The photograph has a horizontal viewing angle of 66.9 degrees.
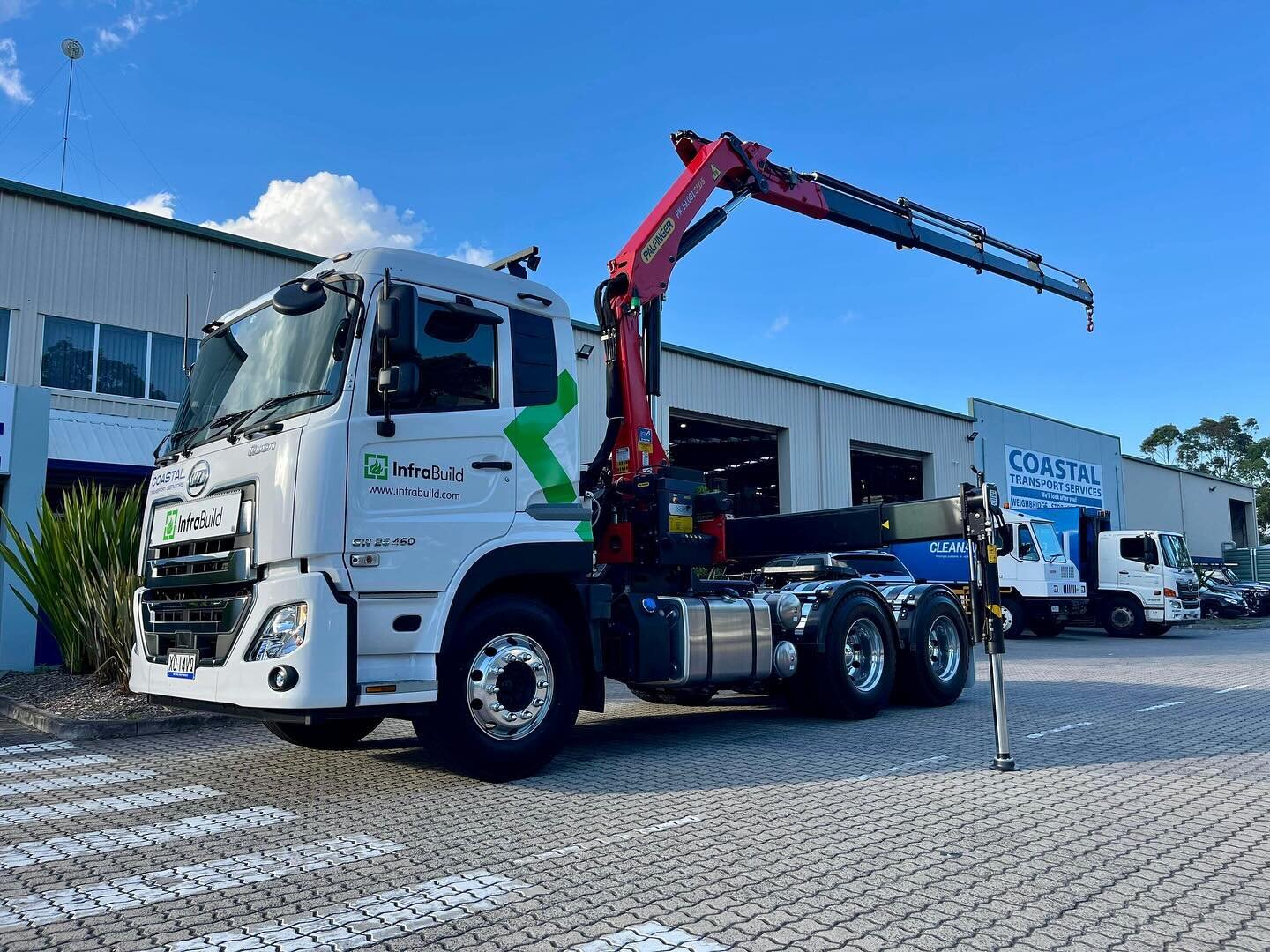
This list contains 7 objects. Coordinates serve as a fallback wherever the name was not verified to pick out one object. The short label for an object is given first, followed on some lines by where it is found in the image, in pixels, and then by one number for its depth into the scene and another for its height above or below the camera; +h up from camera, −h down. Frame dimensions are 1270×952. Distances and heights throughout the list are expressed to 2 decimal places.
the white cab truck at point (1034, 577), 22.23 -0.04
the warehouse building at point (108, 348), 14.24 +4.22
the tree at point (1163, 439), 91.44 +12.87
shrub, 10.12 +0.11
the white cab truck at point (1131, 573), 22.64 +0.01
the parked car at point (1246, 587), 31.36 -0.47
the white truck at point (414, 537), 5.41 +0.28
